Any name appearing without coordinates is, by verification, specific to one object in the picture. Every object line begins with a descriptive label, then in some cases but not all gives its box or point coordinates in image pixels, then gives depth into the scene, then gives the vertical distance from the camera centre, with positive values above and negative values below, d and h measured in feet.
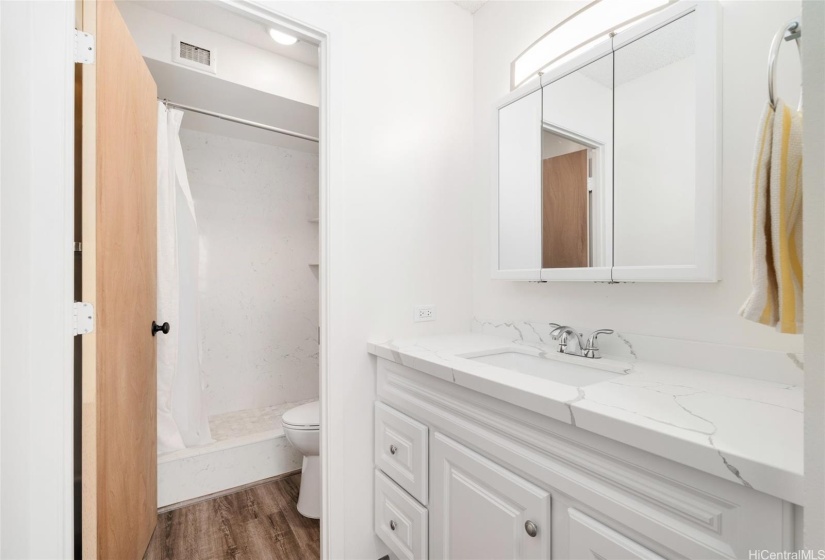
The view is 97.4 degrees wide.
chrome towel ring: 2.03 +1.27
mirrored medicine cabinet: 3.31 +1.29
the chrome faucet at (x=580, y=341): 4.06 -0.73
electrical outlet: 5.36 -0.52
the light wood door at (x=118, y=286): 3.41 -0.09
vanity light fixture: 3.93 +2.97
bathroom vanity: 1.87 -1.24
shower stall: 6.08 -0.28
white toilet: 5.85 -3.00
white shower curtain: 5.75 -0.42
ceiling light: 5.96 +4.04
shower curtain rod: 6.48 +3.03
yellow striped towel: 1.91 +0.29
